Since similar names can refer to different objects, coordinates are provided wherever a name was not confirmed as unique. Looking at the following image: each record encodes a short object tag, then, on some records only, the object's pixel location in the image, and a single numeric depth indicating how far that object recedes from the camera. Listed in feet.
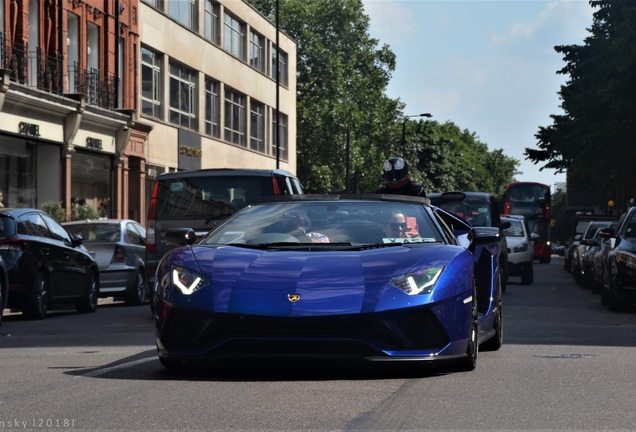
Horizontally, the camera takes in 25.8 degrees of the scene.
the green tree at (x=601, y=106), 154.10
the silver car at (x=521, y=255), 113.19
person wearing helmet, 48.26
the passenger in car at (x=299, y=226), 32.48
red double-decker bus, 245.86
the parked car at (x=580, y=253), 113.29
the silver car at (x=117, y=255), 79.41
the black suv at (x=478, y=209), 88.69
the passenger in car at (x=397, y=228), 32.86
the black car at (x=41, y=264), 61.36
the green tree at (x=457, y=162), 429.79
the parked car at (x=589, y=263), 85.89
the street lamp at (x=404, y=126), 305.32
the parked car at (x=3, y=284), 56.18
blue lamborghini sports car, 28.71
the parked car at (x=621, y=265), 66.95
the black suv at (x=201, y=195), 59.11
